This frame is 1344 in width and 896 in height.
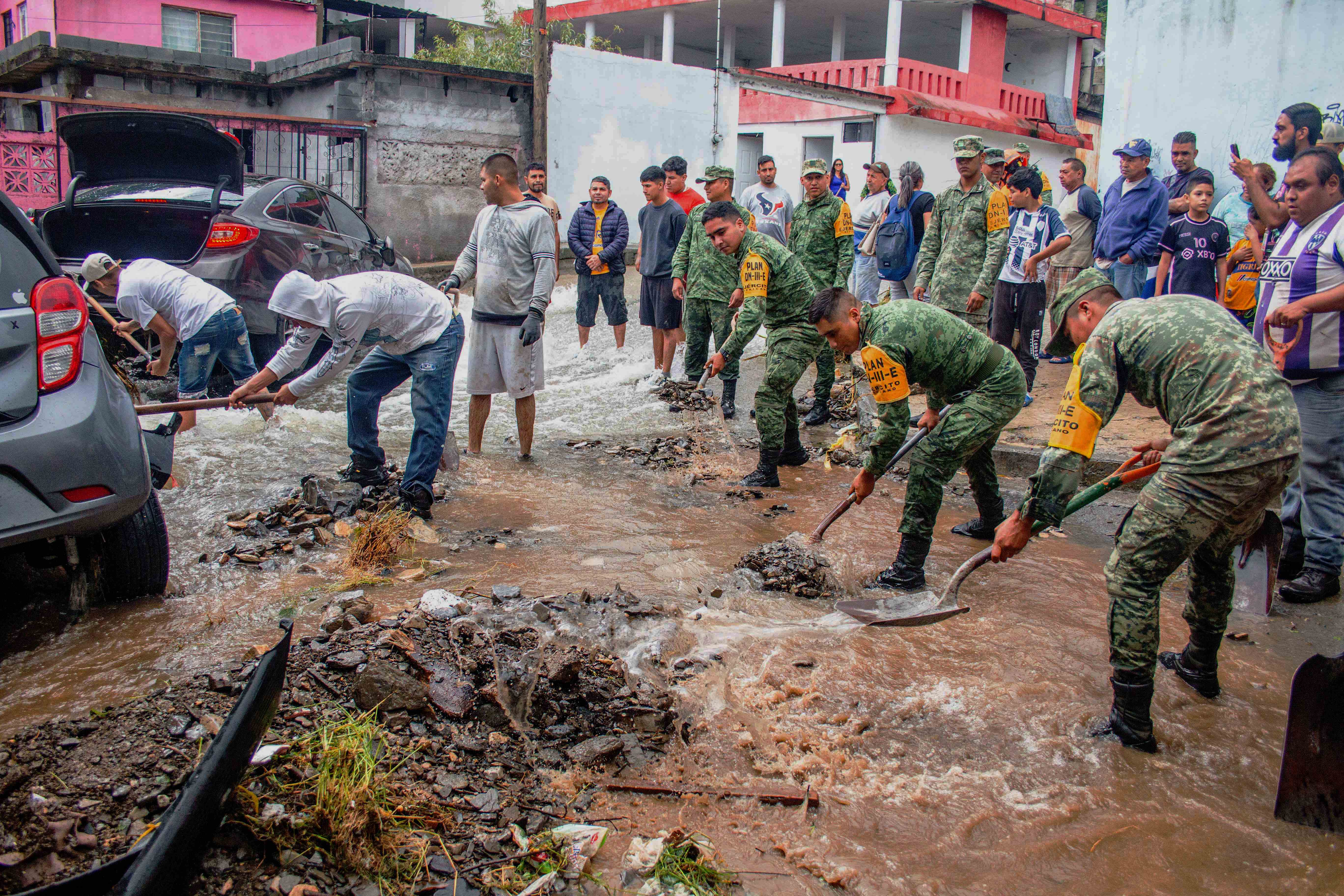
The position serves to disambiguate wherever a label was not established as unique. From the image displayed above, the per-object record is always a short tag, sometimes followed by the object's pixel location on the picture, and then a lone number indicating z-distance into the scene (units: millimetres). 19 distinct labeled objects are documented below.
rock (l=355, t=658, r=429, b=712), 2852
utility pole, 12445
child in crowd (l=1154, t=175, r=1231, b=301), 6883
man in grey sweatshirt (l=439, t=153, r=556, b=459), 6062
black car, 7105
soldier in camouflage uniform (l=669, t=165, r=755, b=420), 7789
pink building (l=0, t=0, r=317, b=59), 18047
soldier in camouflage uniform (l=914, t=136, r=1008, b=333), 6953
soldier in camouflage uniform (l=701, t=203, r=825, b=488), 6051
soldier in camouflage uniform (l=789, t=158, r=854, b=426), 7812
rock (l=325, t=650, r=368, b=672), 3010
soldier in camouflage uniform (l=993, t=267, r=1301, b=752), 2898
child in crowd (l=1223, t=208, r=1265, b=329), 6637
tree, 17078
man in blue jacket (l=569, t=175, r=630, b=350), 9250
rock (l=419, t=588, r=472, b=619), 3604
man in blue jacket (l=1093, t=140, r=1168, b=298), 7055
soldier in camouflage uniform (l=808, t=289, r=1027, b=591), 4367
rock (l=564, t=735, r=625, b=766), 2855
